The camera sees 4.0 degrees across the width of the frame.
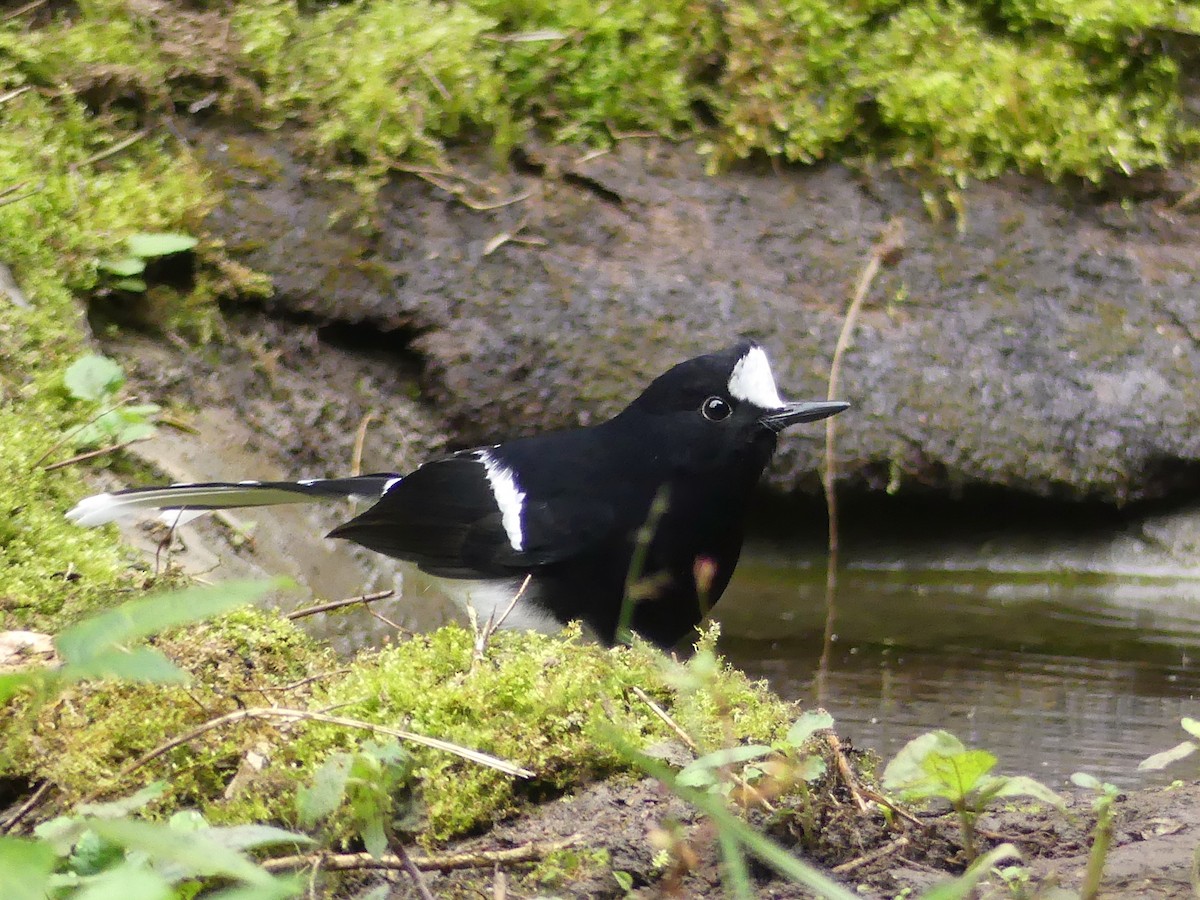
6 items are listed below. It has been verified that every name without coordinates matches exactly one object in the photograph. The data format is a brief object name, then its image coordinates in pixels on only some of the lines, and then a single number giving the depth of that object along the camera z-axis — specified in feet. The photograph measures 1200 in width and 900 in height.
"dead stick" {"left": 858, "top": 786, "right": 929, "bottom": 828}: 15.49
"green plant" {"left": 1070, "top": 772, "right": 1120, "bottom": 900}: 12.80
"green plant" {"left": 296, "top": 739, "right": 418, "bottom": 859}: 14.58
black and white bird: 15.98
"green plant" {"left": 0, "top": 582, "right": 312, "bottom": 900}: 9.26
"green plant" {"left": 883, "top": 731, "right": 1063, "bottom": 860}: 15.19
